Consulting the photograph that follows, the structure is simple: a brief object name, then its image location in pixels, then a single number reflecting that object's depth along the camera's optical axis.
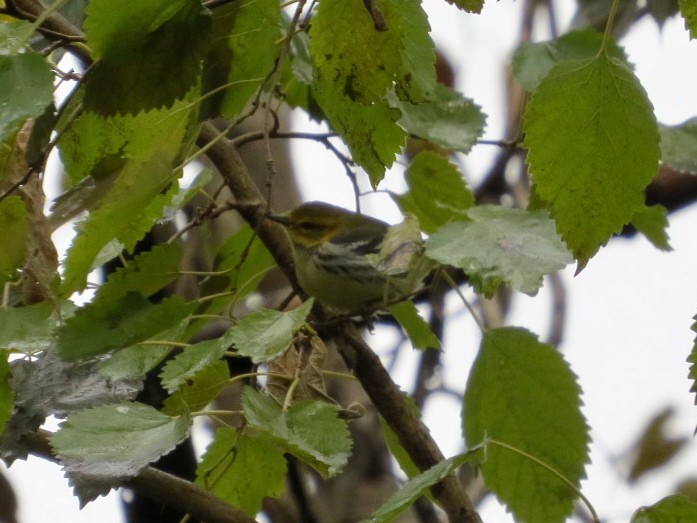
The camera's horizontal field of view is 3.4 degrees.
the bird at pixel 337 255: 6.46
